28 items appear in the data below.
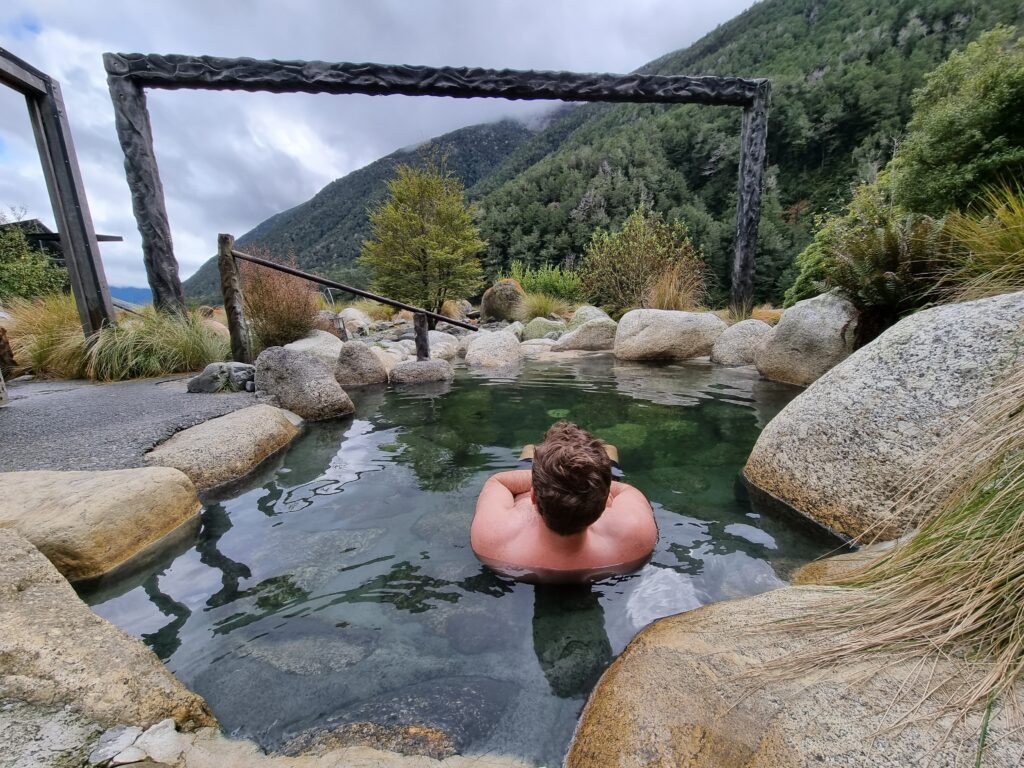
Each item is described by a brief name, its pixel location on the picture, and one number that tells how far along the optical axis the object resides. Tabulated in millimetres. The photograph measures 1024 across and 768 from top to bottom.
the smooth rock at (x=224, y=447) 3074
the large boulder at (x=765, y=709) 848
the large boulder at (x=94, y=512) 2039
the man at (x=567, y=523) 1774
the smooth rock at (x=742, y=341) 7352
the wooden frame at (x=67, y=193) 5465
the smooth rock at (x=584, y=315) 10305
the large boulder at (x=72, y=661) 1151
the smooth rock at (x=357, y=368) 6691
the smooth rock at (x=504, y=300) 14543
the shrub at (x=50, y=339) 6105
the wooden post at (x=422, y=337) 7113
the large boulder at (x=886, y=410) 2123
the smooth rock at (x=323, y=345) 7570
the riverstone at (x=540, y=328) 11492
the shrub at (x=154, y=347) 5852
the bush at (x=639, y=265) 10719
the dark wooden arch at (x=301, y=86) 6281
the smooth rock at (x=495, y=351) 8514
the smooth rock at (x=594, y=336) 9539
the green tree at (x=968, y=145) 6715
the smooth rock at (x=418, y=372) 6704
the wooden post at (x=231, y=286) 5770
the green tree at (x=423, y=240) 17411
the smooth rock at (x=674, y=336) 7996
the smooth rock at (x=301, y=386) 4777
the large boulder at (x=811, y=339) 5461
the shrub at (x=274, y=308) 7887
